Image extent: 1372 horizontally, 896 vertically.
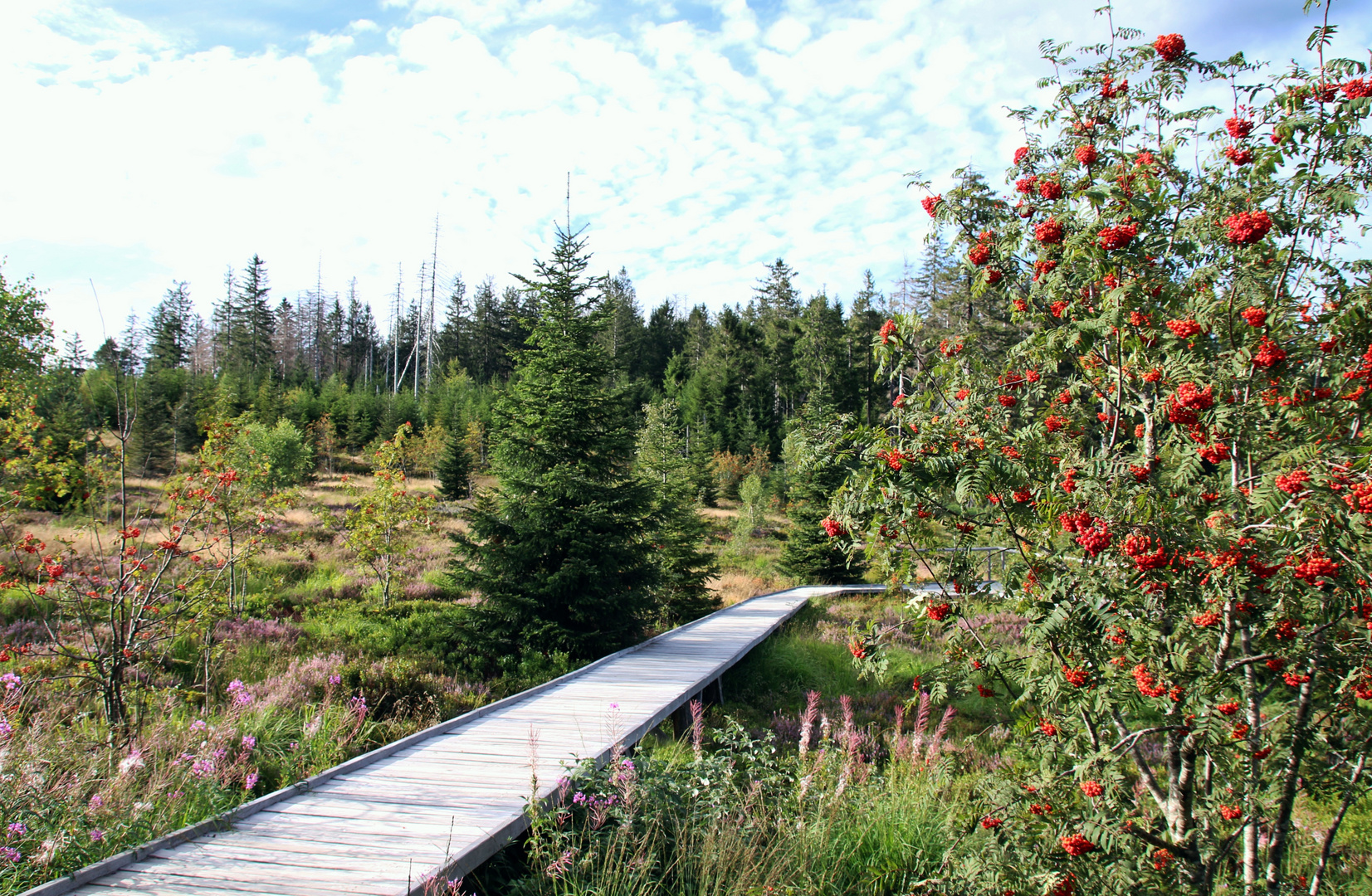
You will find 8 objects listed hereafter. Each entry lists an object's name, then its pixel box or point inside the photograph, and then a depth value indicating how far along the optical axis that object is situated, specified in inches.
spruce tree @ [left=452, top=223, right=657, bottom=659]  365.4
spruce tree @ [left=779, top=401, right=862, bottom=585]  720.3
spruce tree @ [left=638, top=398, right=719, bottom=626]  523.6
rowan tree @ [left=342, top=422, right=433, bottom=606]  485.1
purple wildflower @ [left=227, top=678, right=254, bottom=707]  189.3
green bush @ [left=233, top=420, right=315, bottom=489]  863.1
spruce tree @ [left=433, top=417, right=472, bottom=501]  1133.1
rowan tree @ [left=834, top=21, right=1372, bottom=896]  95.7
